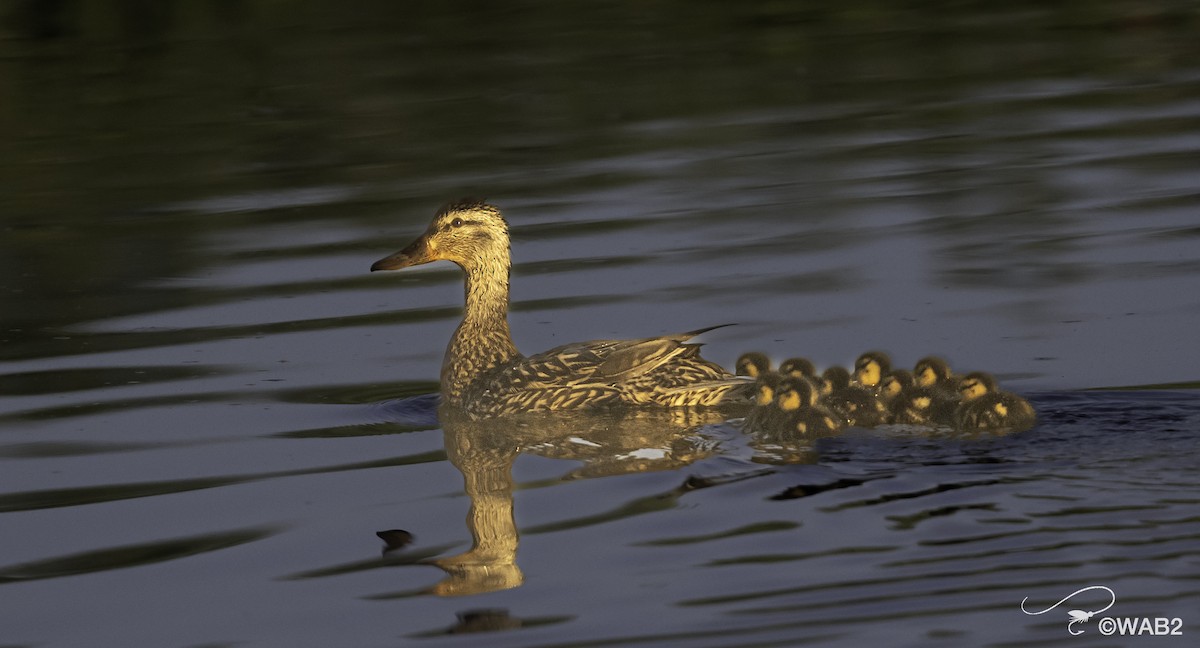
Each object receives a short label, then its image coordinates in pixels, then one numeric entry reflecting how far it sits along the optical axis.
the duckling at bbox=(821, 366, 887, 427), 17.12
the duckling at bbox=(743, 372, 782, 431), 16.91
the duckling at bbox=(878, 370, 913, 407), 17.22
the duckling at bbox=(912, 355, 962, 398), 17.08
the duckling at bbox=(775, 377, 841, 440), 16.62
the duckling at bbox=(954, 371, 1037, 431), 16.23
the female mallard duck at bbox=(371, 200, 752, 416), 18.09
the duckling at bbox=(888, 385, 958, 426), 16.77
